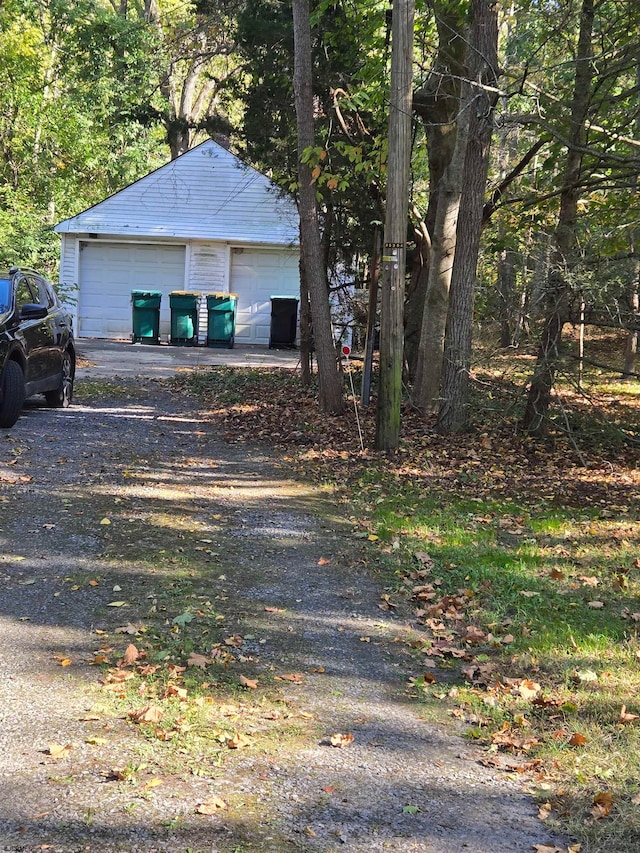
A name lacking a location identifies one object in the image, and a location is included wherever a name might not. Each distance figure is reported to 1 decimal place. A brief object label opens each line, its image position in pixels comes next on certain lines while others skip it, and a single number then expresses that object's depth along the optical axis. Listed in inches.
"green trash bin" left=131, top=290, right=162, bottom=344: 952.3
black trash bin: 959.6
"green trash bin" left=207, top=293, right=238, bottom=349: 951.6
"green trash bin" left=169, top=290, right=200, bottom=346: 946.7
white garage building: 989.8
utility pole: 370.0
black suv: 392.2
